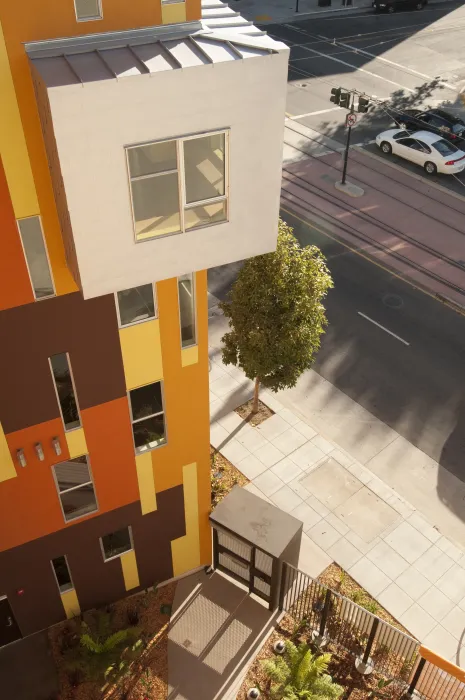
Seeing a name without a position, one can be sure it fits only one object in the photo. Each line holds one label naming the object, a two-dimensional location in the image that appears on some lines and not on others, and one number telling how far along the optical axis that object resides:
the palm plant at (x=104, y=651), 11.88
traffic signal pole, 26.53
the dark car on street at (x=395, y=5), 50.25
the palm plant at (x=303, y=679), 11.30
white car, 29.47
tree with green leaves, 14.01
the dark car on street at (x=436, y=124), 31.58
